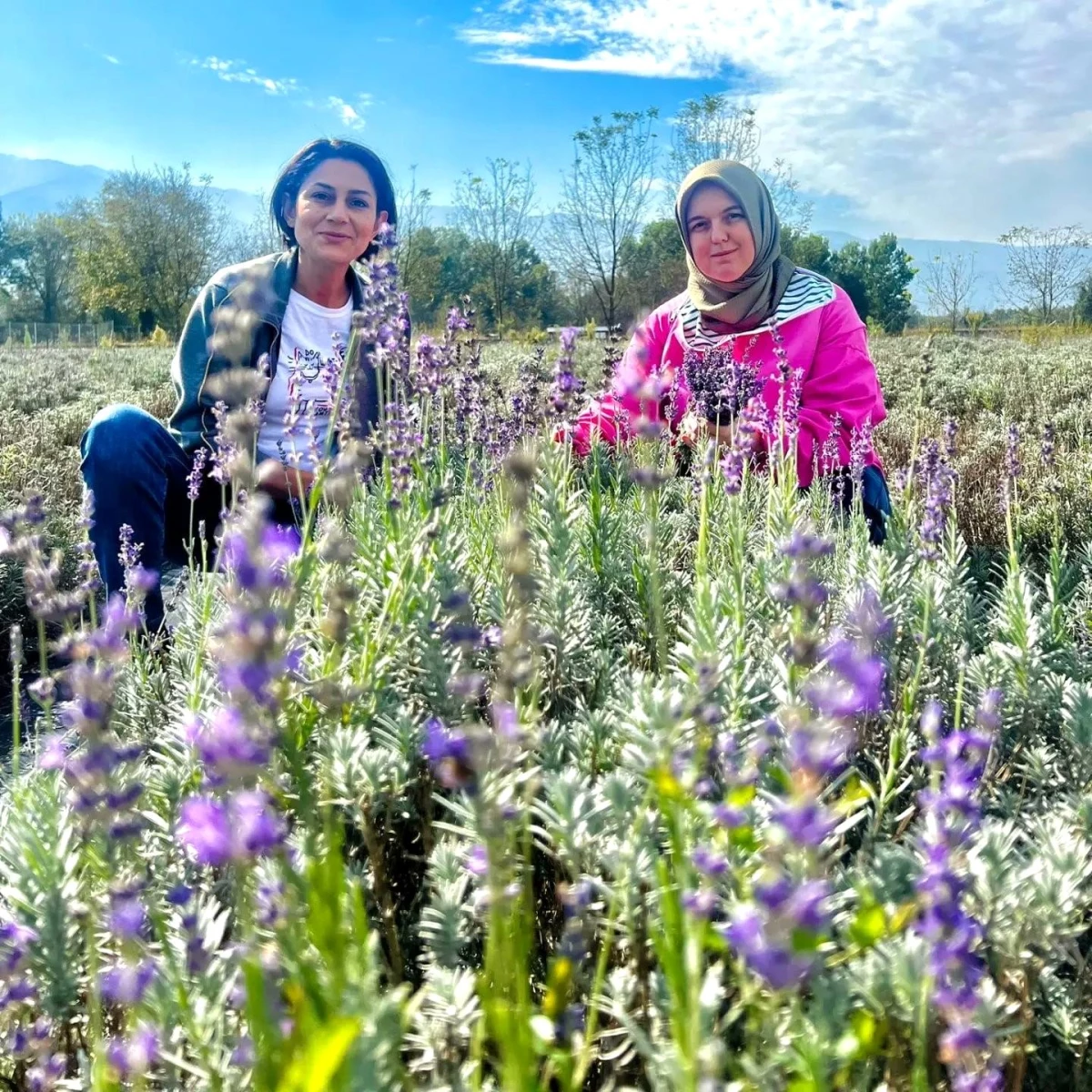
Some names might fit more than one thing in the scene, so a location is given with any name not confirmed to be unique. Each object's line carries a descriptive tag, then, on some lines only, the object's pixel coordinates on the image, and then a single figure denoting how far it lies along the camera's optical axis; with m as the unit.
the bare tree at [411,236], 38.91
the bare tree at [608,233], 40.38
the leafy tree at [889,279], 57.78
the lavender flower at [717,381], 2.92
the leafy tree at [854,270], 53.38
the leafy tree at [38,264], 69.88
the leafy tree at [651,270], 42.84
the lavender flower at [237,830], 0.78
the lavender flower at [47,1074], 1.13
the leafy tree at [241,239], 51.75
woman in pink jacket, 4.50
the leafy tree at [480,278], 50.00
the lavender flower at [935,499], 2.13
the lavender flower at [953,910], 0.81
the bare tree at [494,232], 47.56
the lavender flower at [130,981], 0.94
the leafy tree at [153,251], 51.66
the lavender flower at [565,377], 2.07
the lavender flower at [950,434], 2.61
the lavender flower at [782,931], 0.70
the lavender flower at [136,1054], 0.96
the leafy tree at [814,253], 53.38
